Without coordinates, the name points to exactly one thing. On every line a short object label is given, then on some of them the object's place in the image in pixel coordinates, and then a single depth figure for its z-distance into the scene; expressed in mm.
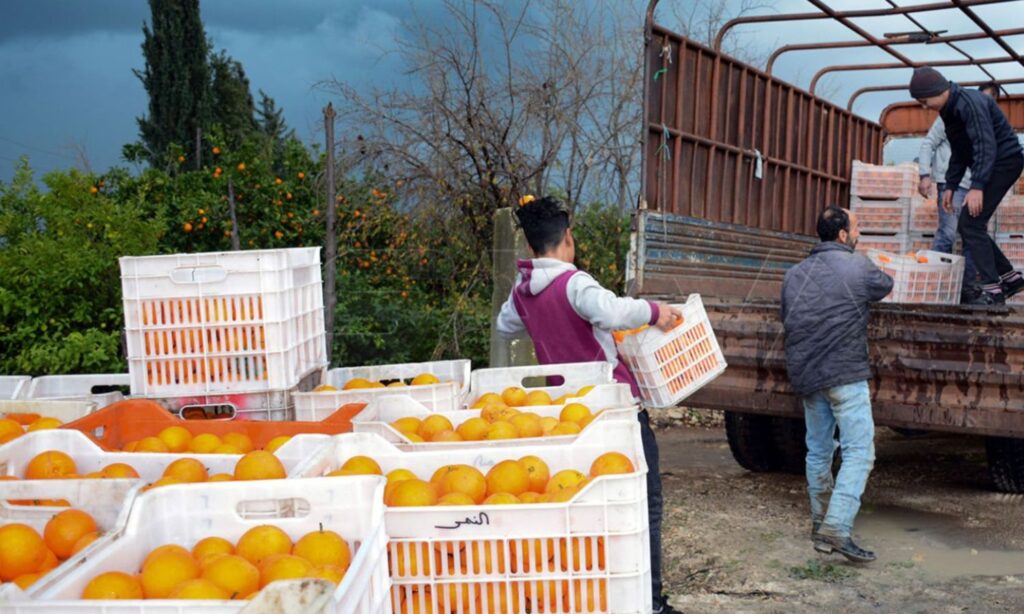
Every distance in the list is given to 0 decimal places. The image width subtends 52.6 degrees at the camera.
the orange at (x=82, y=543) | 2271
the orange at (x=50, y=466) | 2949
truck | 5656
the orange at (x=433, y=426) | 3398
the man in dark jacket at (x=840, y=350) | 5523
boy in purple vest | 4176
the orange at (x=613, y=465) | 2613
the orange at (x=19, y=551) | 2209
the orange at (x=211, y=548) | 2164
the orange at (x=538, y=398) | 3850
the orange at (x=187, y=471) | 2756
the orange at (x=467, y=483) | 2592
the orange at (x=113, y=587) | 1893
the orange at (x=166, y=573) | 2004
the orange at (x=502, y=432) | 3244
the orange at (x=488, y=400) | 3829
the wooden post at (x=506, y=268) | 7648
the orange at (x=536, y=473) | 2721
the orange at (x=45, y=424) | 3562
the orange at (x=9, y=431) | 3457
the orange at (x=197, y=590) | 1893
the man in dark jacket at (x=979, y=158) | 7250
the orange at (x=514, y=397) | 3840
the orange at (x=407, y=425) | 3427
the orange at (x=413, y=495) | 2516
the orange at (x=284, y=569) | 2016
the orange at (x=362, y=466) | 2653
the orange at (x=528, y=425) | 3311
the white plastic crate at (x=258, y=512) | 2182
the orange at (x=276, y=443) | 3160
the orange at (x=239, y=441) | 3400
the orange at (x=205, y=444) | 3400
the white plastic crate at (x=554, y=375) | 4078
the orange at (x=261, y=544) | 2162
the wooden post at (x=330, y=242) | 6895
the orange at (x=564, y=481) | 2646
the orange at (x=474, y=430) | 3344
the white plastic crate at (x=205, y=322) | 4160
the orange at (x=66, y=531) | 2305
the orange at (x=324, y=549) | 2152
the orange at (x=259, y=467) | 2707
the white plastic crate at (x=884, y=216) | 10172
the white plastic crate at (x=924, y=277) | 7566
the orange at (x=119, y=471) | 2889
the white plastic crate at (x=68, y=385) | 4633
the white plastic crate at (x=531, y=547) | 2334
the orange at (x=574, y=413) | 3430
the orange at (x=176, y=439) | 3449
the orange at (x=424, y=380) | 4160
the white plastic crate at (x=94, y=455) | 2945
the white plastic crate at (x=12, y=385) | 4594
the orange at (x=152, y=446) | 3277
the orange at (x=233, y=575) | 2010
